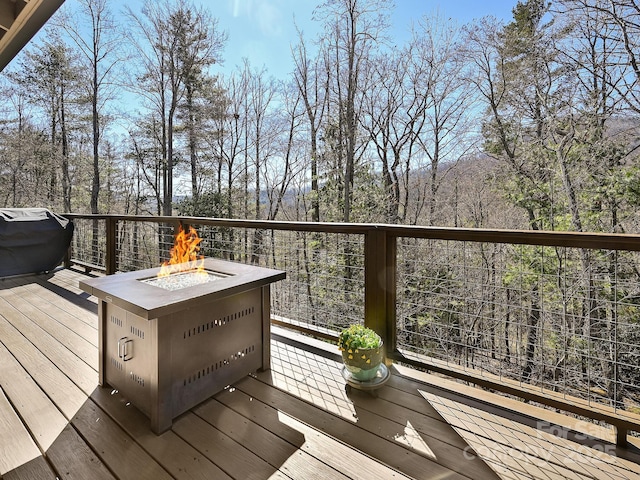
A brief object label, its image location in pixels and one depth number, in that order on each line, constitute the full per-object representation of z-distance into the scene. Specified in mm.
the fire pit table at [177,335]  1527
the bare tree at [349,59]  8648
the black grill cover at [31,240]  4340
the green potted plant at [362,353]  1814
